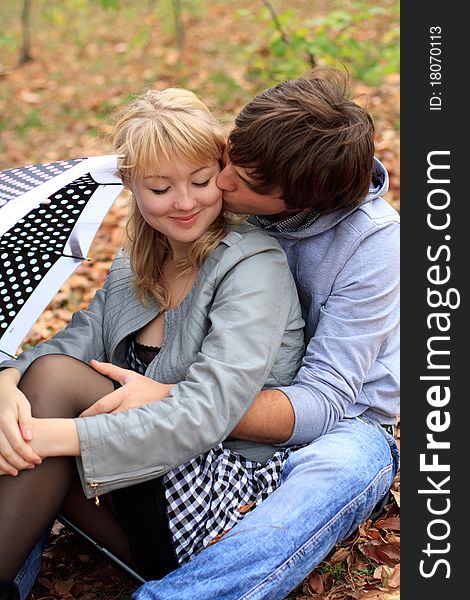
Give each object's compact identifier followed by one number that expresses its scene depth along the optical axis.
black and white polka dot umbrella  3.02
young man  2.55
